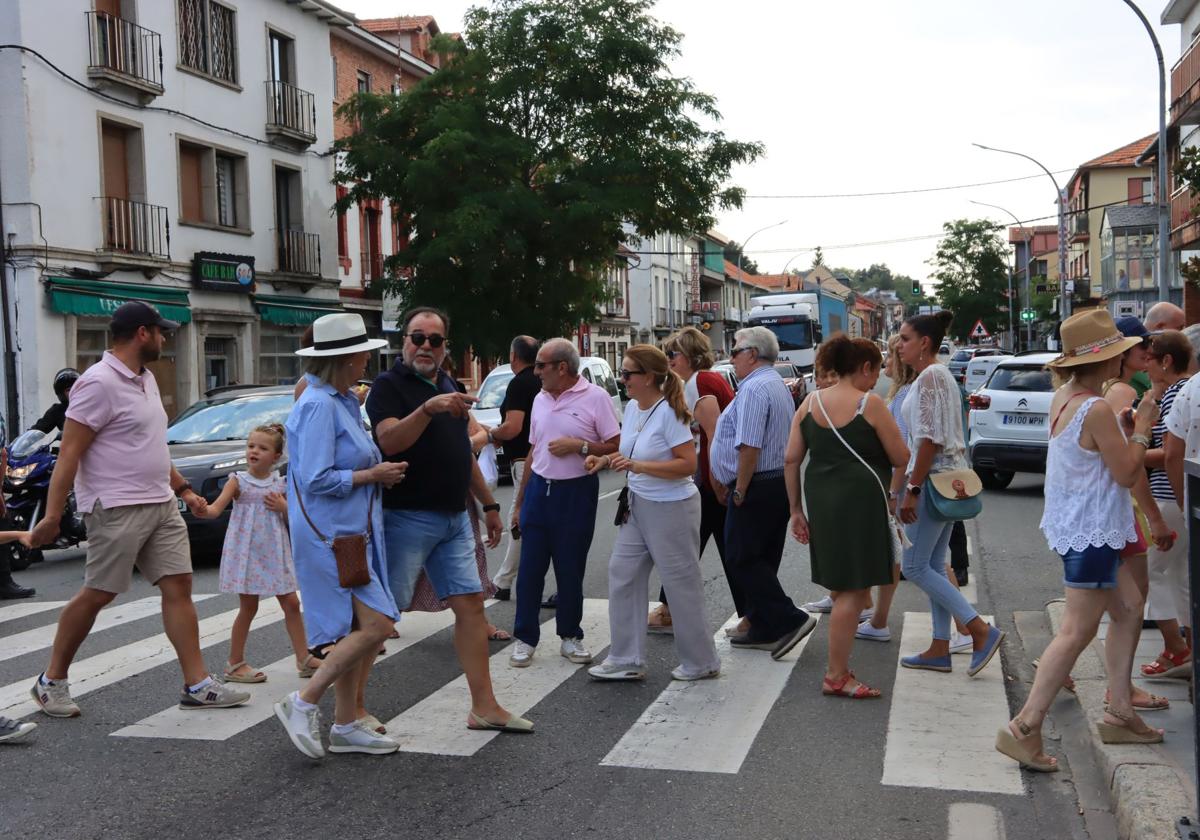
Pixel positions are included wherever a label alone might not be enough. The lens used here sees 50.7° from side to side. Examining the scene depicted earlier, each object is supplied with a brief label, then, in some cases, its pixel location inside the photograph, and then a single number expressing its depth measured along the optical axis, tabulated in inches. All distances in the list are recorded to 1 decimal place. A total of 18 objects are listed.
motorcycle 444.1
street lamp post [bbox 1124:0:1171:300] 916.6
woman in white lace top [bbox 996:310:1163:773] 191.6
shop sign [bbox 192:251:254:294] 1003.3
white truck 1772.9
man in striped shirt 271.4
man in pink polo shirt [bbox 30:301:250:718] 224.8
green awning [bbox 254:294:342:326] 1111.6
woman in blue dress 194.9
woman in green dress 238.8
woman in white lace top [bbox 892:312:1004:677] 254.5
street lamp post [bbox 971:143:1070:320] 1676.9
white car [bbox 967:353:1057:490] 602.9
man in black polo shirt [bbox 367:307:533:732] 205.9
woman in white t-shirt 251.1
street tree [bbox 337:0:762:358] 1123.3
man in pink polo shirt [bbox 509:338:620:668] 271.3
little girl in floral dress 257.0
